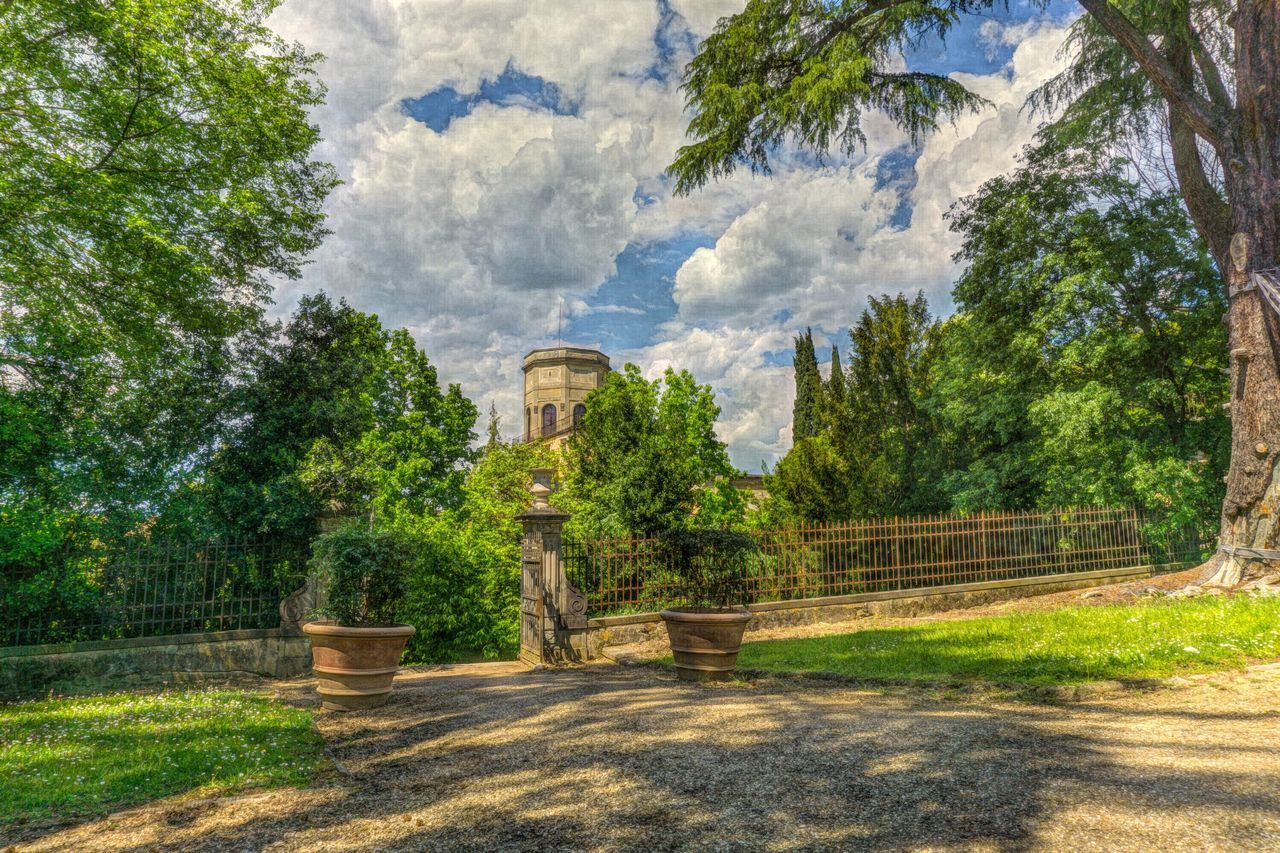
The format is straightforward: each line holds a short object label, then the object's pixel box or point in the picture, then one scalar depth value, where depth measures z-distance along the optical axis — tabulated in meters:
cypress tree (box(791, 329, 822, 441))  22.94
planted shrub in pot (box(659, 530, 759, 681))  7.24
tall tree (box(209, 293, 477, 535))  11.02
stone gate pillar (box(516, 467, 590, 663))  9.25
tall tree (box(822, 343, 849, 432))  21.00
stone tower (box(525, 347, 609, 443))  49.22
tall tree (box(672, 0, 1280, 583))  10.79
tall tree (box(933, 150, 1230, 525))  14.51
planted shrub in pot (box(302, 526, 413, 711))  6.23
